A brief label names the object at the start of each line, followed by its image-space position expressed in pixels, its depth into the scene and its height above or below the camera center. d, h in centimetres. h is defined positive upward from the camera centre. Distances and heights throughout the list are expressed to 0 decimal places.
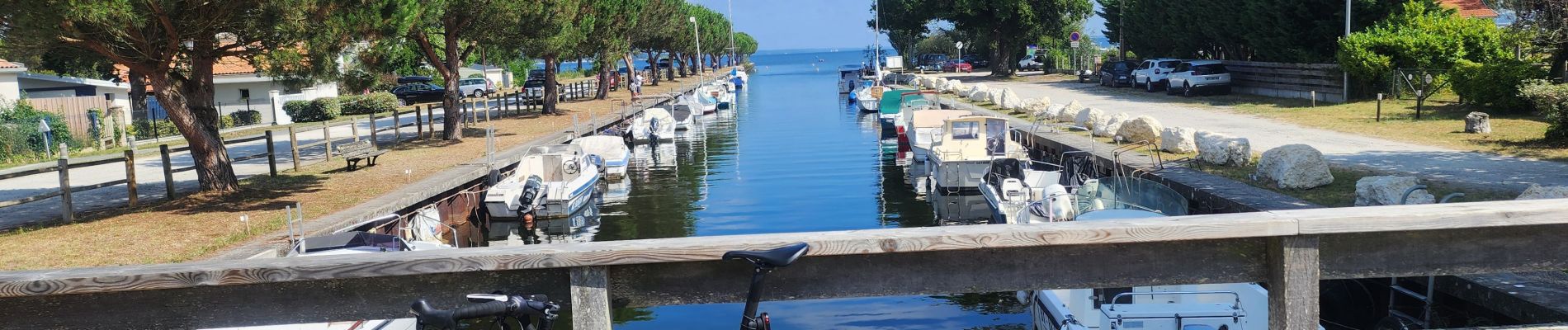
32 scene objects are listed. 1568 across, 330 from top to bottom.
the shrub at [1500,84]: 2400 -113
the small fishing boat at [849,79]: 7069 -118
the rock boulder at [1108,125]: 2659 -180
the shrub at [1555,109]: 1880 -135
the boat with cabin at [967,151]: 2481 -211
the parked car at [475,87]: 6256 -51
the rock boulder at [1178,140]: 2217 -185
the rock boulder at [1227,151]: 2014 -189
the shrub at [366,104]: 4838 -89
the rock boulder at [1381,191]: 1358 -185
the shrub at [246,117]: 4275 -109
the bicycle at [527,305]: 406 -82
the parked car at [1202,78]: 4041 -119
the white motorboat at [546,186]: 2255 -226
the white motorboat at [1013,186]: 1905 -238
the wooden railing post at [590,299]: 428 -85
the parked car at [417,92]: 5771 -62
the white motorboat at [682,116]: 4503 -190
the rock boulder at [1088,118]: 2859 -173
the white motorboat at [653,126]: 3959 -198
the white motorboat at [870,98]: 5294 -179
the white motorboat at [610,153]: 2938 -209
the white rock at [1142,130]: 2412 -176
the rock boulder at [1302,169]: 1659 -188
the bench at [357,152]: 2362 -143
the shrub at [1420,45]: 2984 -29
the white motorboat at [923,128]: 3006 -186
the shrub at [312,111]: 4500 -99
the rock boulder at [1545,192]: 1120 -163
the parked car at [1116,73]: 4941 -110
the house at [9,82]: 3199 +46
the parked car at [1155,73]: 4525 -103
